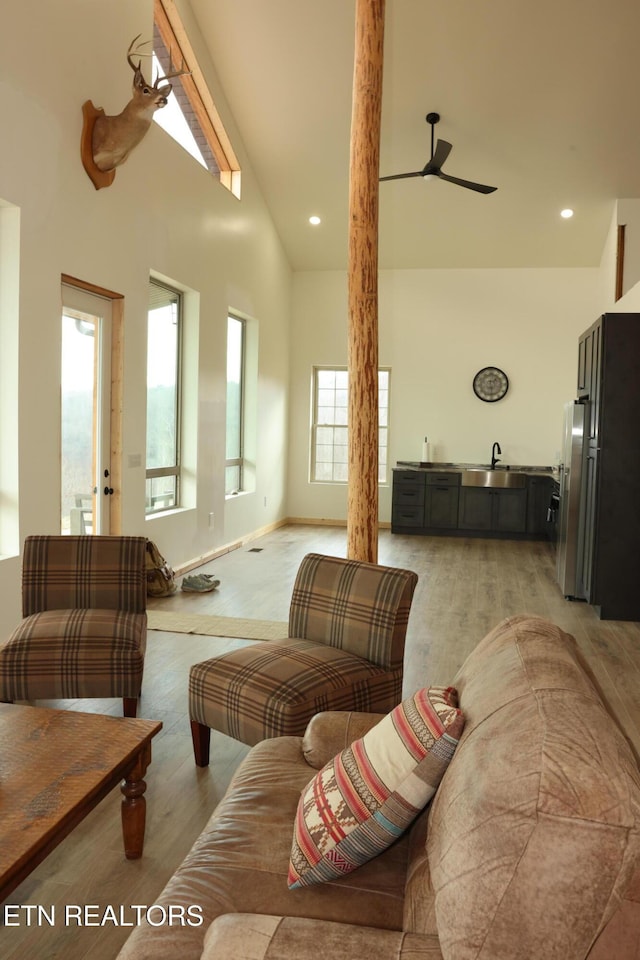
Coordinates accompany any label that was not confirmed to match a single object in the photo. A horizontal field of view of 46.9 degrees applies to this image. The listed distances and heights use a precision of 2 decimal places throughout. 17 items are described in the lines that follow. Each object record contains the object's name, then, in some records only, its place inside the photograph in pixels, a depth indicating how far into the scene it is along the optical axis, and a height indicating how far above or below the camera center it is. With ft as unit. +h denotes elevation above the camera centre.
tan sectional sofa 2.97 -1.86
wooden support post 12.46 +2.68
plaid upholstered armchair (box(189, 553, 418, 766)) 7.95 -2.55
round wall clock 30.55 +2.64
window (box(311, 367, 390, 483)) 32.37 +0.80
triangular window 18.98 +9.61
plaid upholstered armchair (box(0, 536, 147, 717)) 9.65 -2.55
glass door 15.17 +0.57
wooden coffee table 5.25 -2.80
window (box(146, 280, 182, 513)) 19.35 +1.17
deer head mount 13.94 +6.06
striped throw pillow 4.37 -2.15
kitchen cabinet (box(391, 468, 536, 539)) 28.55 -2.34
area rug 14.84 -3.81
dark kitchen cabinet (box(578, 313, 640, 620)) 16.40 -0.52
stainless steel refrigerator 18.16 -1.36
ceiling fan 19.39 +7.39
